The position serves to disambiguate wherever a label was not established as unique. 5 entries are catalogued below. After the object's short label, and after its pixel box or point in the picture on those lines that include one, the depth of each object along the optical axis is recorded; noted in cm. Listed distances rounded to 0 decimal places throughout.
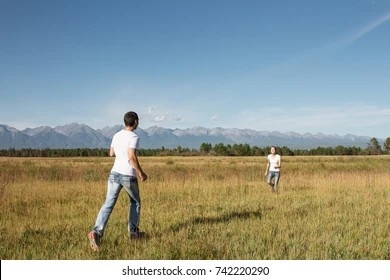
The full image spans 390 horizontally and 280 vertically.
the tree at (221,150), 14977
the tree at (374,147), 16638
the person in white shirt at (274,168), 1662
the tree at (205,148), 16000
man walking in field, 723
